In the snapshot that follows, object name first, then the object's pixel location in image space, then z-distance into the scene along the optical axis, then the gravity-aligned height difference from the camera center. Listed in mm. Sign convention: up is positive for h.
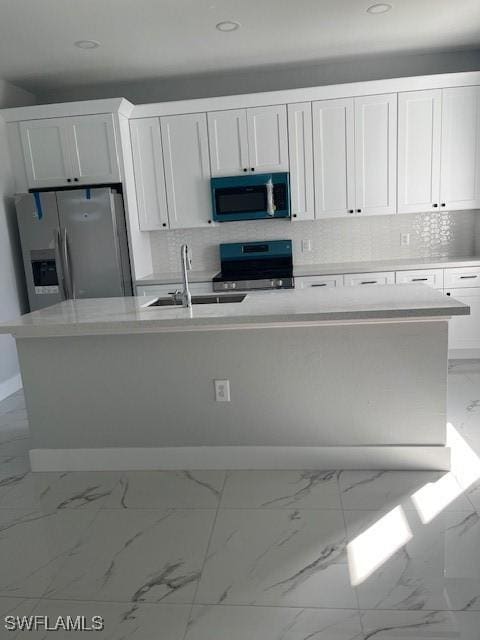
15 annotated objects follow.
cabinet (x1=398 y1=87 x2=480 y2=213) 4109 +561
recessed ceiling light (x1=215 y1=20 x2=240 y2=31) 3335 +1390
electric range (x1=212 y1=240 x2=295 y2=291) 4727 -276
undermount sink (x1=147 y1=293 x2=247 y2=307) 2908 -404
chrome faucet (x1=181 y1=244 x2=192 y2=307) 2588 -210
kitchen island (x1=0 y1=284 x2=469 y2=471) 2426 -797
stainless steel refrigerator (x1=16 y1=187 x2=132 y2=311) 4109 -16
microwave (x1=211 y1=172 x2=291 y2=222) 4336 +285
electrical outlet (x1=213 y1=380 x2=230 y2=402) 2590 -831
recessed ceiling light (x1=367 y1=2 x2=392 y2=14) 3198 +1383
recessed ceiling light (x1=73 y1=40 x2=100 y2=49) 3537 +1404
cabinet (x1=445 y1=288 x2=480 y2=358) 4133 -952
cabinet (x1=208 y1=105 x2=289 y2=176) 4273 +771
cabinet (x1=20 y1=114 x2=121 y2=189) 4180 +763
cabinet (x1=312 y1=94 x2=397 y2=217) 4188 +572
